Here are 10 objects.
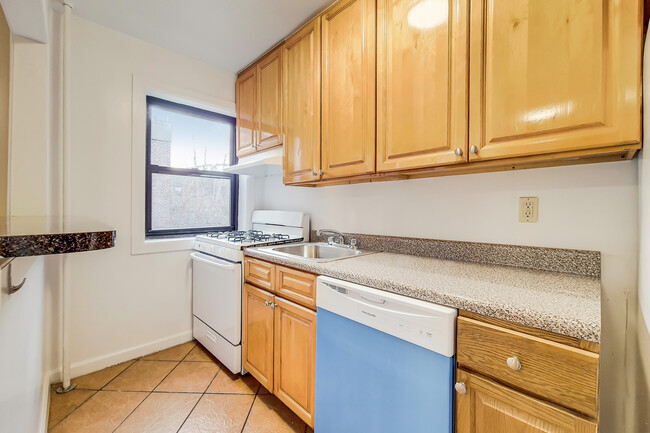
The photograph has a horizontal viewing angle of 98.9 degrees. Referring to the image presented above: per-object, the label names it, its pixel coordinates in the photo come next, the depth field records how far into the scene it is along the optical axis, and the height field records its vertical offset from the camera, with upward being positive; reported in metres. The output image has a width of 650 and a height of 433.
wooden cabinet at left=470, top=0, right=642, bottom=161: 0.85 +0.49
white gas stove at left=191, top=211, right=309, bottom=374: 1.86 -0.46
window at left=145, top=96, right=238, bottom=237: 2.32 +0.38
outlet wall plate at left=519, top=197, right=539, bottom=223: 1.27 +0.04
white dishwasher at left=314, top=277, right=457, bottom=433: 0.89 -0.55
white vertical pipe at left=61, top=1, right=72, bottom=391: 1.76 +0.20
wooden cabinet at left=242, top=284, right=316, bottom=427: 1.39 -0.74
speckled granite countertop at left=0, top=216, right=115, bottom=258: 0.44 -0.05
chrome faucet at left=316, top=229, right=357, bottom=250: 2.03 -0.17
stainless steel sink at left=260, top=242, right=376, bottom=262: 1.90 -0.25
